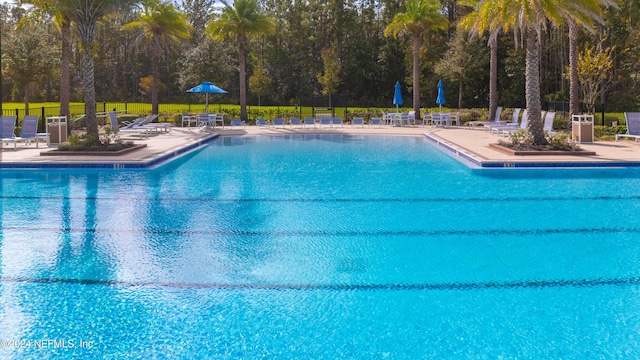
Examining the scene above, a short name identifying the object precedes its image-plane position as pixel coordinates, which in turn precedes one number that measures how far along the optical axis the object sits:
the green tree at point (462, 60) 37.94
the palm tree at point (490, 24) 16.70
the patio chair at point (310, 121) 29.44
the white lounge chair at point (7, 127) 18.41
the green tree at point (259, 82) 47.56
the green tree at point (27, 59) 33.47
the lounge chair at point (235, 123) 29.33
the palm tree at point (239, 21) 30.75
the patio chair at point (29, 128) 19.14
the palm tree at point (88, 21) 16.77
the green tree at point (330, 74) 45.16
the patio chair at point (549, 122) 19.44
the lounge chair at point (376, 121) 30.14
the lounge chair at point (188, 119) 28.35
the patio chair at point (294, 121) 29.59
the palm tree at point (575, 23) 16.23
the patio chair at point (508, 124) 21.75
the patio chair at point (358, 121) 29.23
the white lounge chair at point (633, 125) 19.47
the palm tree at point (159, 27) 30.67
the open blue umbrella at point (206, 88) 28.97
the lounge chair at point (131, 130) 21.25
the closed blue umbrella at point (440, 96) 31.07
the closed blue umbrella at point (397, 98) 31.72
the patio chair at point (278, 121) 29.67
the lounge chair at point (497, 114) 25.47
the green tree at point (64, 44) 20.66
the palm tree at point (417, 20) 31.22
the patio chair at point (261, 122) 30.30
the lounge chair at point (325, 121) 29.08
